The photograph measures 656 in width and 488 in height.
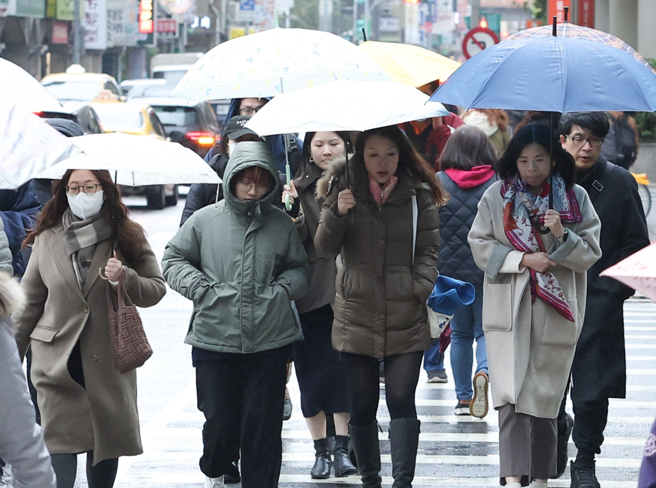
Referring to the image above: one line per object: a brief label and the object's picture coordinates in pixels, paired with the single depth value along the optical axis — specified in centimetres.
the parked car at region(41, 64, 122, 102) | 5886
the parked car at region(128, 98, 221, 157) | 4637
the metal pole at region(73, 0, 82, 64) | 9598
